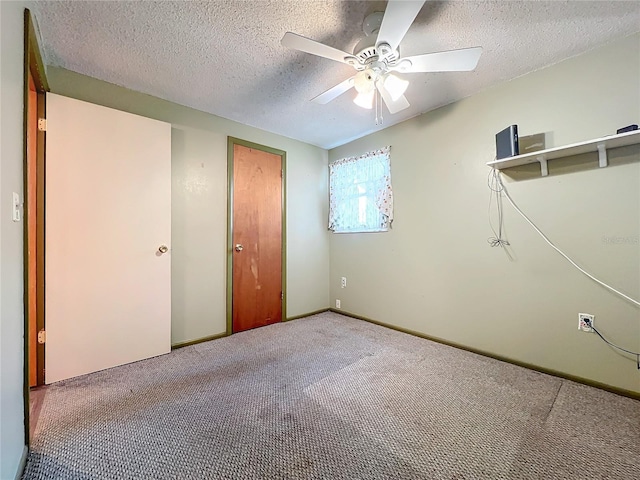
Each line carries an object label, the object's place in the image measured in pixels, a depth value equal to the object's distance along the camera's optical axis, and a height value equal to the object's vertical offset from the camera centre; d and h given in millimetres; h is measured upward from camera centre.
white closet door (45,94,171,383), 1852 +62
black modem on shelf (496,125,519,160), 1952 +735
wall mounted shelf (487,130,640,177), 1594 +595
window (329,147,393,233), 3025 +602
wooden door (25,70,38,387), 1762 +72
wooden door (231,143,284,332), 2896 +67
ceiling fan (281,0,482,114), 1271 +1054
